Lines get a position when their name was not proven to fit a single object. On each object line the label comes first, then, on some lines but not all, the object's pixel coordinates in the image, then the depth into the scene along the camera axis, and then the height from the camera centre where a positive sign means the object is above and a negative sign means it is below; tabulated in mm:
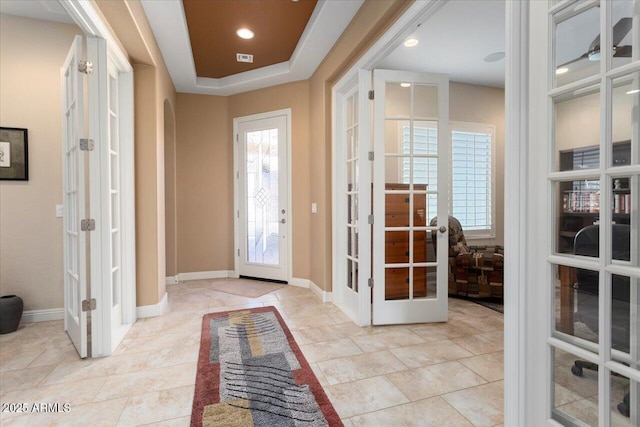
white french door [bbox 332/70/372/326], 2865 +63
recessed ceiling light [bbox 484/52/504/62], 3744 +1812
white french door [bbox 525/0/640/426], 1012 -23
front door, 4449 +176
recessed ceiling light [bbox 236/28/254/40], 3220 +1811
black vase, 2694 -900
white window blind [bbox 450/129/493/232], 4715 +412
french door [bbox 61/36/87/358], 2248 +65
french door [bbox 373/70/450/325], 2848 +107
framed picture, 2863 +496
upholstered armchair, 3596 -746
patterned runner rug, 1633 -1085
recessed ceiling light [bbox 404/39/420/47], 3370 +1780
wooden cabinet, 2926 -310
